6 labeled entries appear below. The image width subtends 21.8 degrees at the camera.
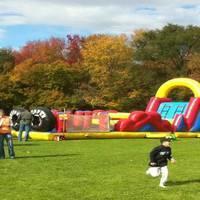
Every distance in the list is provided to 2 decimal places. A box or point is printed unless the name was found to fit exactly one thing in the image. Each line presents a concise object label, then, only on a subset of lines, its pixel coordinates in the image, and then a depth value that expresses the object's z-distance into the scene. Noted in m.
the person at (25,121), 25.16
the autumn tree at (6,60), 65.56
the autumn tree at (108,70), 61.53
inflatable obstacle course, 27.34
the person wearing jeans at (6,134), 16.17
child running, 11.00
